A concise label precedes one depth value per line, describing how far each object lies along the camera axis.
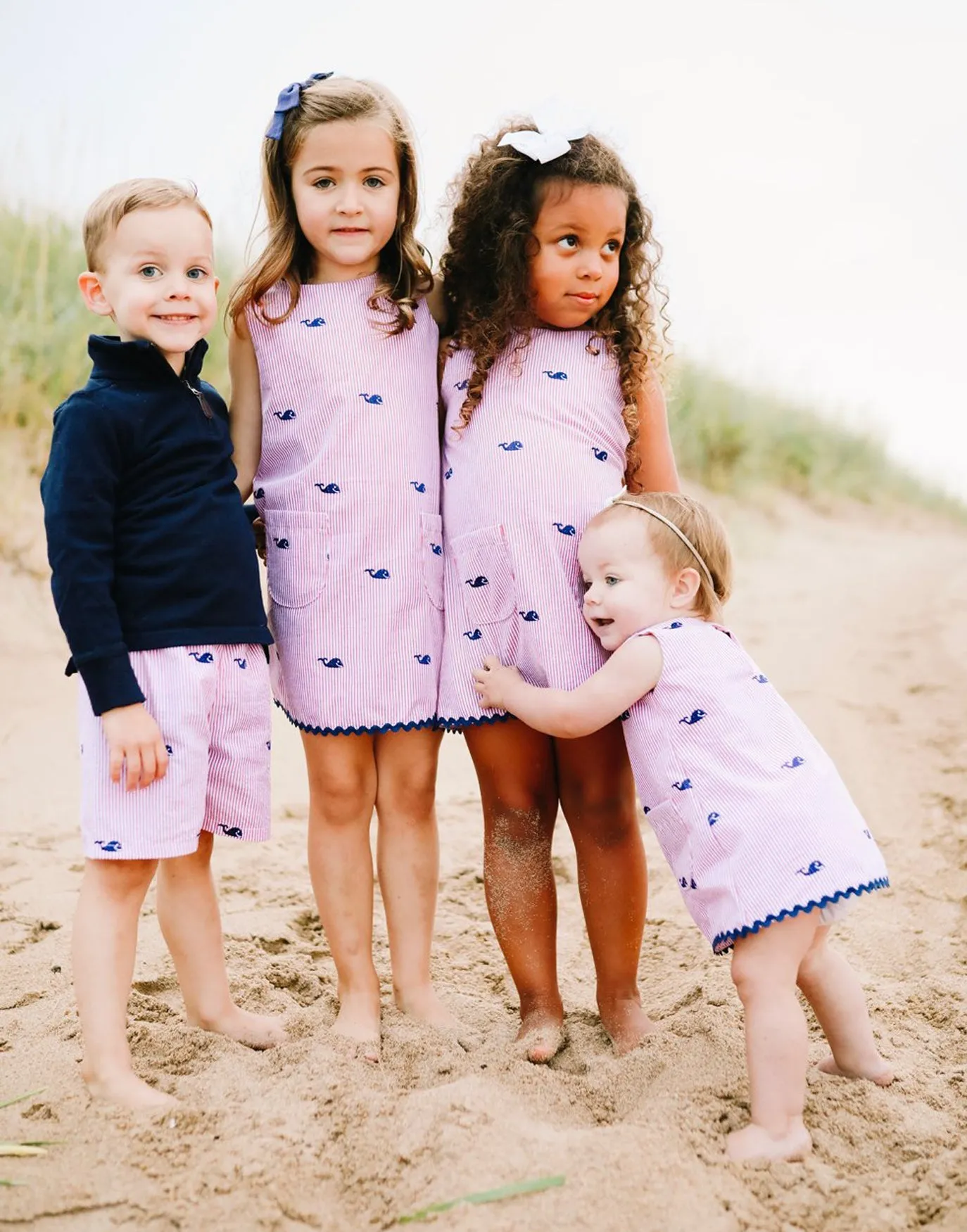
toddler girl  2.19
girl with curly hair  2.60
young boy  2.28
